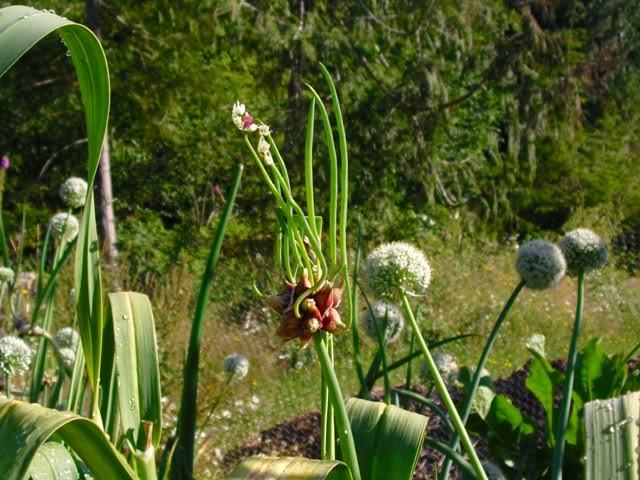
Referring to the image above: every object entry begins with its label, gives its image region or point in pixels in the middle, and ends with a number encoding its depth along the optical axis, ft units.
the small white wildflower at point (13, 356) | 6.99
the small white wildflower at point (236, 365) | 9.62
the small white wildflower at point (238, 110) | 2.96
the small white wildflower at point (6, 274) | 7.63
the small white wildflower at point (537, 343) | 8.07
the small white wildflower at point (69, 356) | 7.82
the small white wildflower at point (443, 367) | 7.22
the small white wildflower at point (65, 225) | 7.73
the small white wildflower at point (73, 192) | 8.73
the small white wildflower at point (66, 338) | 8.37
